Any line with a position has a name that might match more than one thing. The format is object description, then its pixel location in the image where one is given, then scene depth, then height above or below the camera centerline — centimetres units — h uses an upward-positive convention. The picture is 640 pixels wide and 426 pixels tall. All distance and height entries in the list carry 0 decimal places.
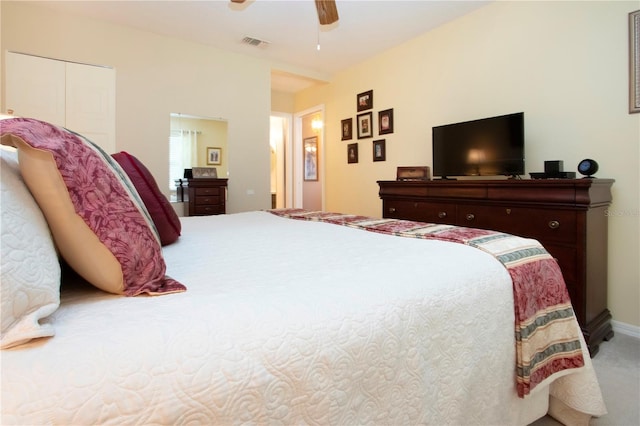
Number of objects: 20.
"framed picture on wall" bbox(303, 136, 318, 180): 588 +93
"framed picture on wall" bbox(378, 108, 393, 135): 435 +117
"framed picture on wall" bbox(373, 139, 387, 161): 447 +81
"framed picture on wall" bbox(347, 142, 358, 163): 494 +85
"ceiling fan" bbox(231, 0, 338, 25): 242 +150
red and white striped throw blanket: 111 -37
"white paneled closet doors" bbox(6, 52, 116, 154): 333 +122
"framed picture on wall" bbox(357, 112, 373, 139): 466 +120
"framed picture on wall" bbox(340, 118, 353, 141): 500 +122
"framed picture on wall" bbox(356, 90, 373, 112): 463 +155
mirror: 417 +85
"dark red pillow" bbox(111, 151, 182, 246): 131 +4
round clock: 225 +29
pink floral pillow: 66 +0
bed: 53 -25
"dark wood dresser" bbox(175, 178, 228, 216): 414 +19
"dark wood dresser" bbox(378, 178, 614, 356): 209 -8
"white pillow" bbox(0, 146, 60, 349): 53 -10
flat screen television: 278 +57
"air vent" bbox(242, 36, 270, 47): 410 +212
